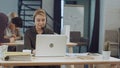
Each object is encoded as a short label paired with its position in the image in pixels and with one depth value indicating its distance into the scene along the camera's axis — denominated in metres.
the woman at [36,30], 3.24
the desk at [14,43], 4.37
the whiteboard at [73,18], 8.10
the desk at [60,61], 2.44
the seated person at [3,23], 3.77
